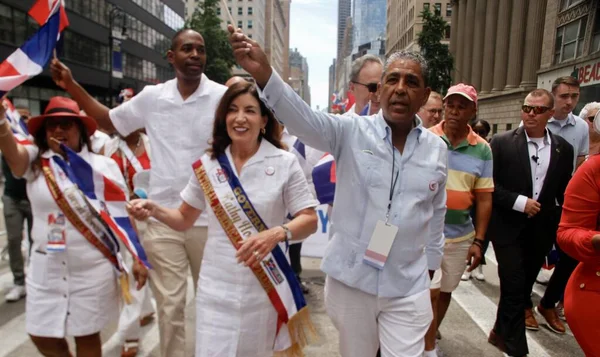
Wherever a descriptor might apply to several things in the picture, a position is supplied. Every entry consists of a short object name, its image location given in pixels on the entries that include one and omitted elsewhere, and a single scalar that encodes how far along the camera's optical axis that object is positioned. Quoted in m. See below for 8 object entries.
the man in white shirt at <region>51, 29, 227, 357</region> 3.36
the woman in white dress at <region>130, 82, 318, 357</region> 2.56
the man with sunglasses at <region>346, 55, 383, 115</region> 4.18
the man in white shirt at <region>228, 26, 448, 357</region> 2.34
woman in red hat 2.94
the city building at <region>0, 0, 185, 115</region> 26.08
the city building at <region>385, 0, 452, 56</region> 77.50
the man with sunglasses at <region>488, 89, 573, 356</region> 4.04
